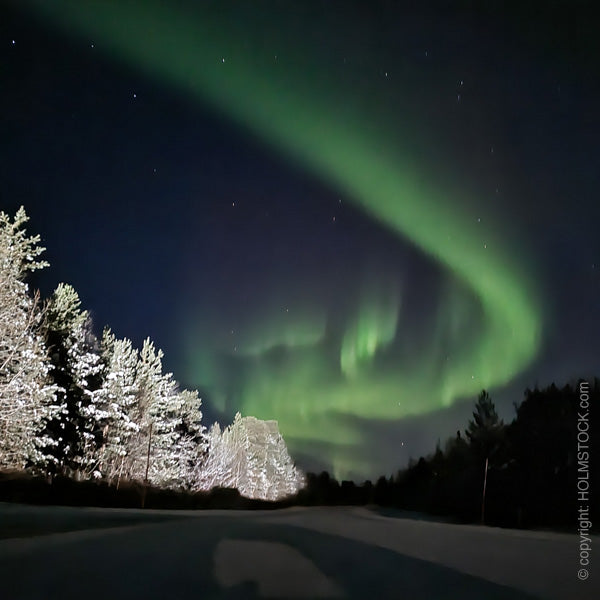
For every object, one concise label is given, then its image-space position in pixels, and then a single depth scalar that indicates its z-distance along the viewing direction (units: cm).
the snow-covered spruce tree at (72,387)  3531
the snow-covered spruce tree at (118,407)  3875
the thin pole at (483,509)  4380
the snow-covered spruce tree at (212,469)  5681
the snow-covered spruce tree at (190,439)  5296
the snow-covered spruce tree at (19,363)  2459
